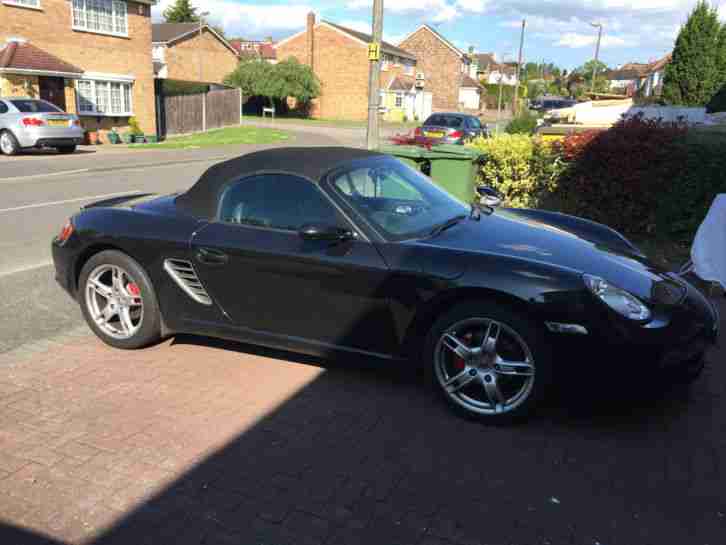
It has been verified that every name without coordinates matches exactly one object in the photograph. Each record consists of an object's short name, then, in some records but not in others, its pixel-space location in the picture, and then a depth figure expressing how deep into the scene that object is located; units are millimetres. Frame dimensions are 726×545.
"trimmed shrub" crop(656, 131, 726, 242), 7984
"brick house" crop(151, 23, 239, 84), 46344
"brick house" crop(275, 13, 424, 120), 54031
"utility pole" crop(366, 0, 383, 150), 10453
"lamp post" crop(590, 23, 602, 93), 55062
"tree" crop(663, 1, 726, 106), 25500
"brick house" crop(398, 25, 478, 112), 66438
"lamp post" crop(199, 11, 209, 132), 34375
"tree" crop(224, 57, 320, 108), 49969
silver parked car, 19297
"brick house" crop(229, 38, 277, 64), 68600
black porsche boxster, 3412
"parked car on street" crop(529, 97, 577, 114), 46019
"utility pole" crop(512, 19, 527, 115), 46762
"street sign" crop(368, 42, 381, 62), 10703
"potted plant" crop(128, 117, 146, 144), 26172
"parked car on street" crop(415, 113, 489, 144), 22953
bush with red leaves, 8297
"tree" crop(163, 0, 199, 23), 67750
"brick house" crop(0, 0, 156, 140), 22609
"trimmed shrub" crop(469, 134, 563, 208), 9352
